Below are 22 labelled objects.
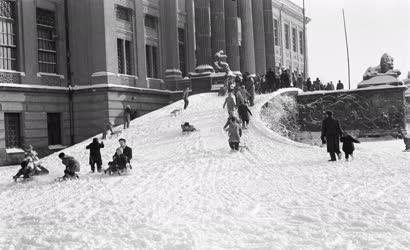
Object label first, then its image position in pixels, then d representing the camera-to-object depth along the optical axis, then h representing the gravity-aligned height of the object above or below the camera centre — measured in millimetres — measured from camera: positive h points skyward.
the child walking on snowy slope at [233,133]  19766 -396
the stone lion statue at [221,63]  33781 +3344
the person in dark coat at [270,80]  34031 +2271
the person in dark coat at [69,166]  16578 -1118
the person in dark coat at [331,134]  17734 -488
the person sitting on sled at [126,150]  17188 -731
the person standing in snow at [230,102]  24844 +778
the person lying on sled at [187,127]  23797 -178
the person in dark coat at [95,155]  17895 -881
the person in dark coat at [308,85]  40344 +2270
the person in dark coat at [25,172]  17203 -1267
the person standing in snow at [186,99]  29297 +1161
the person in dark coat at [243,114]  24047 +277
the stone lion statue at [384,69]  32625 +2574
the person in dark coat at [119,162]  16703 -1048
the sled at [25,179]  17188 -1477
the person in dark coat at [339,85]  42944 +2347
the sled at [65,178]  16469 -1427
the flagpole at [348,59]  65812 +6437
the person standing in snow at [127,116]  27328 +397
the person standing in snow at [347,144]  17750 -798
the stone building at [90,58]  28406 +3688
